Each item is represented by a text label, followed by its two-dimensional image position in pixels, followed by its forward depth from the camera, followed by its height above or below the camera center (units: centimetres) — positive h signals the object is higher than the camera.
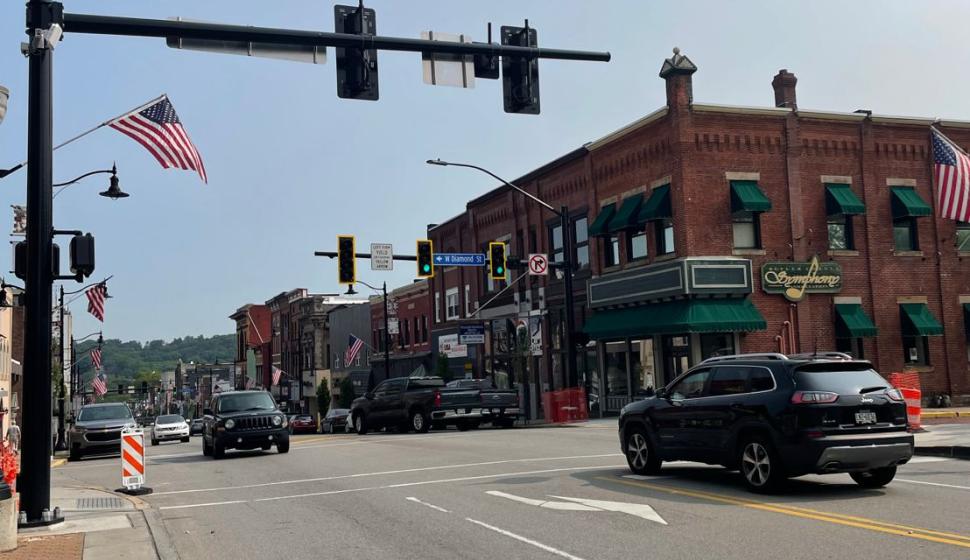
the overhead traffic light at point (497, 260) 3198 +367
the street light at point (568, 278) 3197 +304
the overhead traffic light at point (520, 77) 1355 +422
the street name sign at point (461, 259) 3350 +396
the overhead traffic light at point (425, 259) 3173 +380
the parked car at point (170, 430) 4212 -228
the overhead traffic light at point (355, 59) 1277 +431
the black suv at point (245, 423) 2230 -112
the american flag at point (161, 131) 1828 +496
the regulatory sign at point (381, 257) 3269 +404
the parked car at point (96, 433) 2752 -150
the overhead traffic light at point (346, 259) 3094 +379
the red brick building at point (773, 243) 3125 +398
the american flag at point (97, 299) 4247 +388
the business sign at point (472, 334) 4362 +160
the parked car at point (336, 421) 4629 -239
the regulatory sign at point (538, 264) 3269 +356
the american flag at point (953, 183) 2905 +518
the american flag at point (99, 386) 5831 -19
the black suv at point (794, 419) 1131 -82
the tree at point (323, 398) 7456 -194
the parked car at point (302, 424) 5391 -286
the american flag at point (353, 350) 5569 +137
